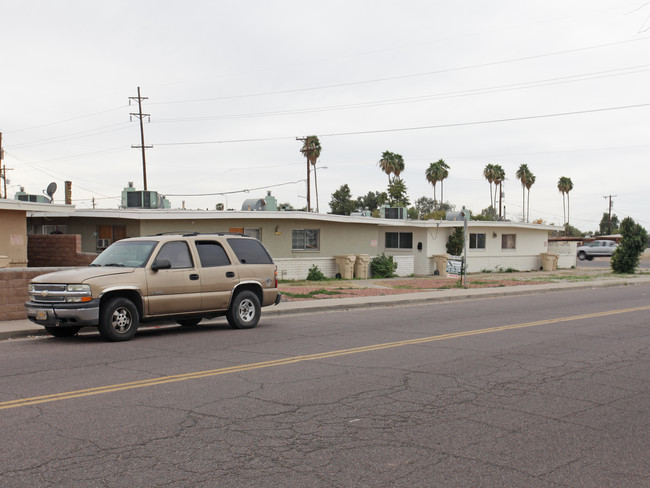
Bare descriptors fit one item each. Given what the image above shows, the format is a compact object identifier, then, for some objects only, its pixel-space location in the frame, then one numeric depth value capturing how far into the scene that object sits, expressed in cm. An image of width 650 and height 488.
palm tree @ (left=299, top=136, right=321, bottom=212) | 5800
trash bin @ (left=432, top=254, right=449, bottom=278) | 3453
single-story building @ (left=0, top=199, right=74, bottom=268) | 1884
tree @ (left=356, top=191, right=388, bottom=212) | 8816
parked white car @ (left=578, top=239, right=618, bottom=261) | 5712
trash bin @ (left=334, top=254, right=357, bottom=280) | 3005
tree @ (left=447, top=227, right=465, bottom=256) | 3566
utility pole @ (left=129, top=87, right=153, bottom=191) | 4588
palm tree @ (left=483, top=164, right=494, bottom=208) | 7700
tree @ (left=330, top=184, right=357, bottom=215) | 8300
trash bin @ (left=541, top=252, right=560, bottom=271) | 4191
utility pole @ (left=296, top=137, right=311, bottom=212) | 5395
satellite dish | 2570
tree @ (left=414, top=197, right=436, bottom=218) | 11306
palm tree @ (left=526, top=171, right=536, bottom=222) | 8075
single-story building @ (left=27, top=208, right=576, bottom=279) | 2545
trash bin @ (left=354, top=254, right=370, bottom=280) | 3078
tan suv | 1098
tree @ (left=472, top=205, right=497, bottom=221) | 4814
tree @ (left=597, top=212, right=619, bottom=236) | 11012
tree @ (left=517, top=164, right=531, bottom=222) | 8075
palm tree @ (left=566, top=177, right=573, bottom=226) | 8906
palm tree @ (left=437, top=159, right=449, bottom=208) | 7106
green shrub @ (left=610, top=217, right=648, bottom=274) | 3728
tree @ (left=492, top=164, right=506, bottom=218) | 7681
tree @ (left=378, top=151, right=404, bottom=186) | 6556
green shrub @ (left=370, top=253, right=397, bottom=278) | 3206
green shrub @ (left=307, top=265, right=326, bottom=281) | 2898
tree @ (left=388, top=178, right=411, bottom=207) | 6481
